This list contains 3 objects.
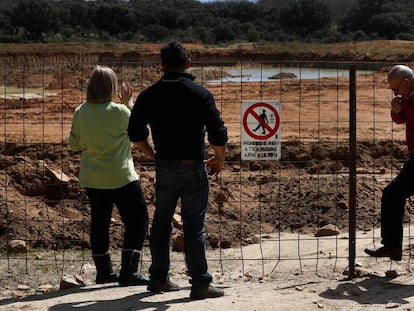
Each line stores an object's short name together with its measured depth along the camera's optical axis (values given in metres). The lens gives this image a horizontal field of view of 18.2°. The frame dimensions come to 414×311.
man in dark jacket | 9.22
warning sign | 11.08
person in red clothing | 10.27
